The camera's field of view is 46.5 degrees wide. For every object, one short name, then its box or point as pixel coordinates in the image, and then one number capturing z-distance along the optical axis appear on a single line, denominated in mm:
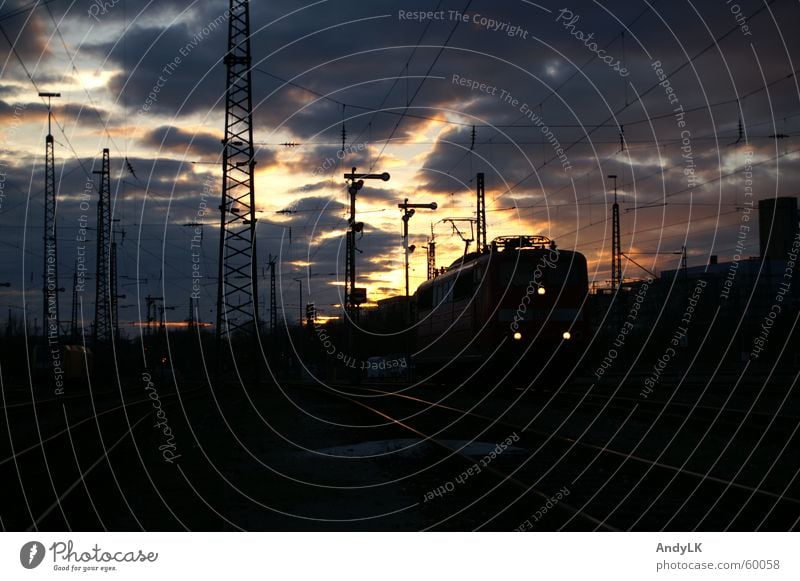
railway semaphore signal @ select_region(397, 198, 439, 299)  52594
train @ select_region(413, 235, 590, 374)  26984
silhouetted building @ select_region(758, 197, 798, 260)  78688
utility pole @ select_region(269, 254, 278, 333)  66419
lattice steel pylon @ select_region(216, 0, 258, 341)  28802
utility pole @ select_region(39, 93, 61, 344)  30703
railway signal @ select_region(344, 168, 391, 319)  41125
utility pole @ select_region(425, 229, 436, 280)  69144
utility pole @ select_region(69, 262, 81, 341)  65125
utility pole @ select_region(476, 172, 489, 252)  44488
